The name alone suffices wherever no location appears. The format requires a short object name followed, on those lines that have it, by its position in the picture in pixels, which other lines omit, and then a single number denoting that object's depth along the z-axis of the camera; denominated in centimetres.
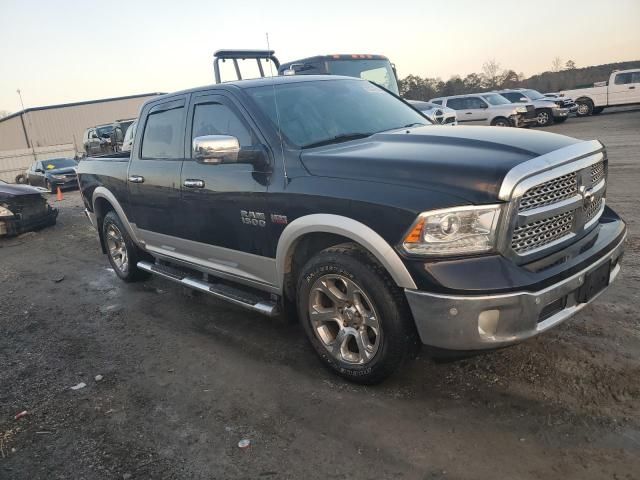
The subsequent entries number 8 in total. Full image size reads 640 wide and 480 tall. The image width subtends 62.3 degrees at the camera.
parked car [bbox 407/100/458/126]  1342
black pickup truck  275
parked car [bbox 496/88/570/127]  2245
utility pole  4510
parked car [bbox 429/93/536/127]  2069
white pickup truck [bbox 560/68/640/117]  2480
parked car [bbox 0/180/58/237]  1035
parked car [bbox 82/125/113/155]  1756
